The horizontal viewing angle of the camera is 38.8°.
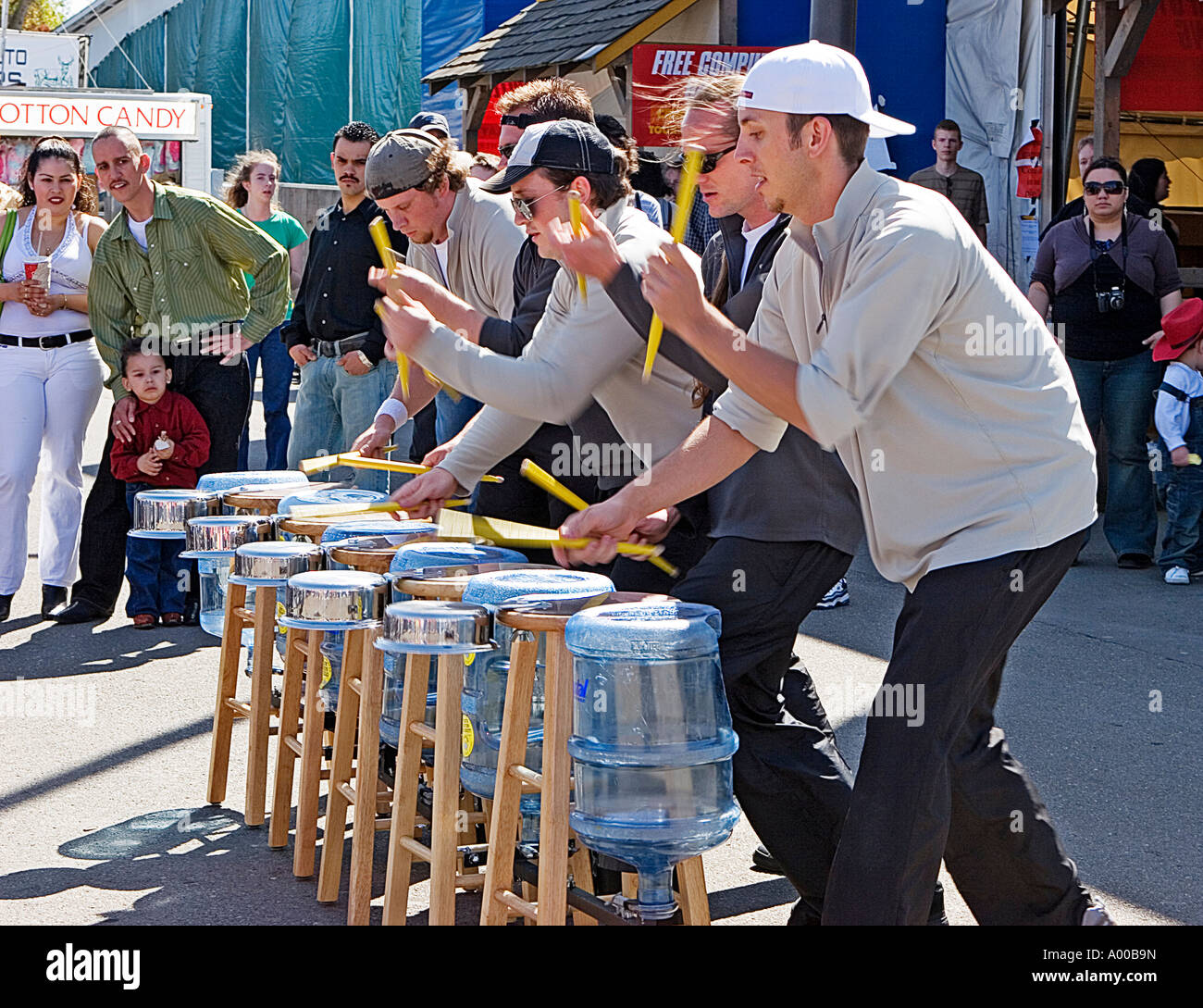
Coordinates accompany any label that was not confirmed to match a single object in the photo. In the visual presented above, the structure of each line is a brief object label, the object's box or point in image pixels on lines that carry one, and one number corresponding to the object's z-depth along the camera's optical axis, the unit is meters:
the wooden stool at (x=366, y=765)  4.13
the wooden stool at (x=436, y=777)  3.71
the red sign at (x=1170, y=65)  13.67
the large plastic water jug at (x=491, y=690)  3.64
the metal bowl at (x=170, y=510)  5.43
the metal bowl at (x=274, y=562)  4.49
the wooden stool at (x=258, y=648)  4.52
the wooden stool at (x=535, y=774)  3.36
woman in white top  7.69
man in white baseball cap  2.95
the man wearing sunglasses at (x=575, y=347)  3.90
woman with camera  9.19
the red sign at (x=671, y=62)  13.56
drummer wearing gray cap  4.82
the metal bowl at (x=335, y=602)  3.97
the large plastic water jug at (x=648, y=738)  3.27
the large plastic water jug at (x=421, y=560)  4.12
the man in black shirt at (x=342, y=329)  7.97
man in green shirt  7.57
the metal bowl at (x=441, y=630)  3.50
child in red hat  8.70
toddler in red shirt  7.53
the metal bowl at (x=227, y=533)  5.01
